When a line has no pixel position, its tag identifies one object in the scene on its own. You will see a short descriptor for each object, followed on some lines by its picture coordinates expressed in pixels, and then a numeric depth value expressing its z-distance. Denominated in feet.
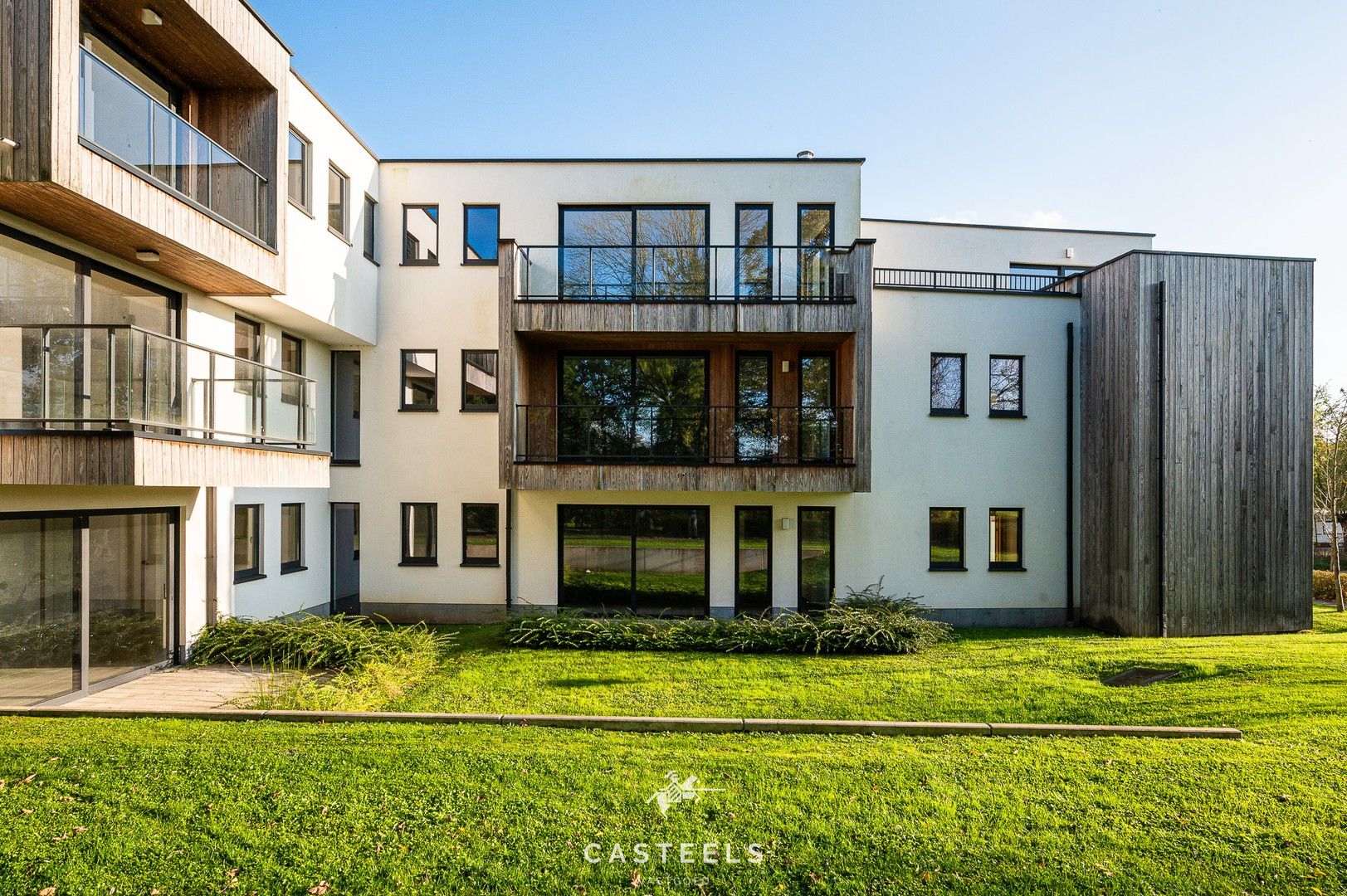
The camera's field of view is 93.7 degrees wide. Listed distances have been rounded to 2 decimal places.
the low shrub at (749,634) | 32.78
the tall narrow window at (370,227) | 40.81
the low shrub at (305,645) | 28.40
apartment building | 27.45
